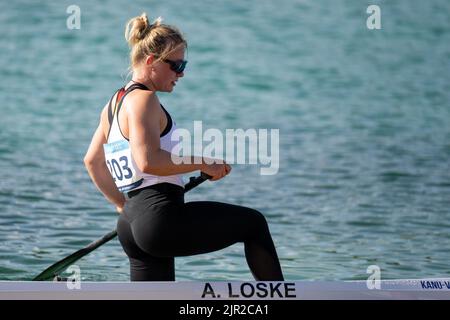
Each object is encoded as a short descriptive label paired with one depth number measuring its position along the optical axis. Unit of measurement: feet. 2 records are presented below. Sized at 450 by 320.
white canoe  37.58
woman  35.32
